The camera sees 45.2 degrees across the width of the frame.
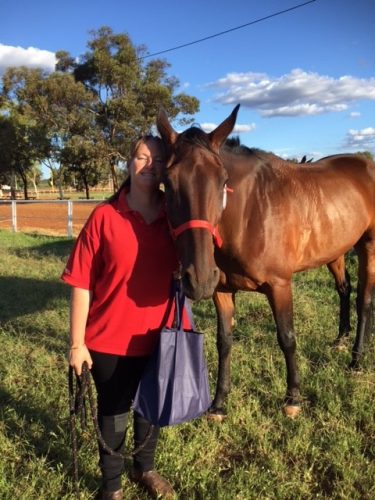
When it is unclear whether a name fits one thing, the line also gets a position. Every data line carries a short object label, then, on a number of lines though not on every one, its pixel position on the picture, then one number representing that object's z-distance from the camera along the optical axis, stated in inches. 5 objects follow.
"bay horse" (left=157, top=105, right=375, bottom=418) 86.3
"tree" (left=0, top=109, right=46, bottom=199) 1431.1
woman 83.4
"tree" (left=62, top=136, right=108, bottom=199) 1264.8
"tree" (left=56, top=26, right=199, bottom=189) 1269.7
